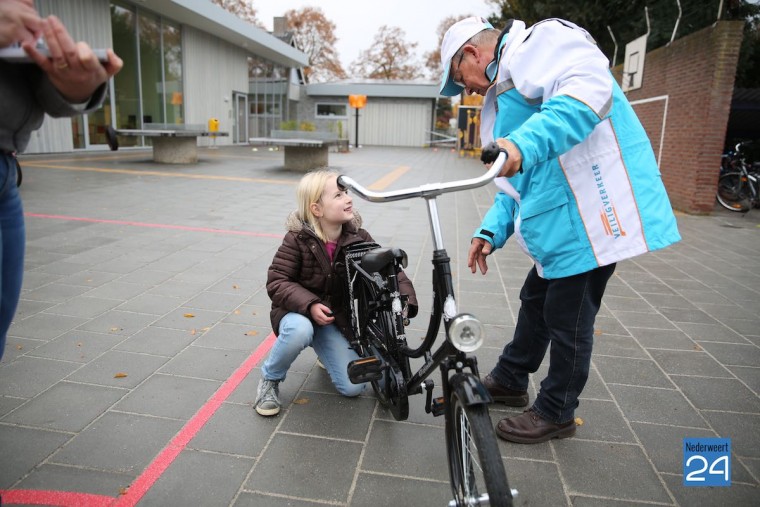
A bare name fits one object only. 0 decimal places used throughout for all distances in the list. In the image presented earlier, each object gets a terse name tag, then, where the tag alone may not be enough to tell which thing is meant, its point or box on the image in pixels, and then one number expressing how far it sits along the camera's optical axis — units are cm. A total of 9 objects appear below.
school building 1645
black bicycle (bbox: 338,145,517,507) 171
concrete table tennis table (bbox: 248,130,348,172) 1472
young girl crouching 268
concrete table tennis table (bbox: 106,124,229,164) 1496
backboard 1236
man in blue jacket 194
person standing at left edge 137
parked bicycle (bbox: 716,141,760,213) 1092
